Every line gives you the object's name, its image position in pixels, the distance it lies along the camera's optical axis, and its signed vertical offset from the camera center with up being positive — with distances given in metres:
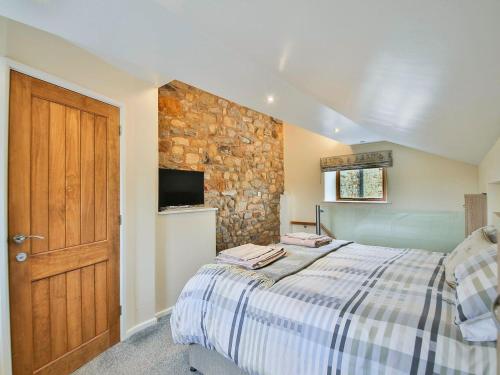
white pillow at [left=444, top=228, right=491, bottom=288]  1.49 -0.44
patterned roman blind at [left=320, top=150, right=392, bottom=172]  3.94 +0.47
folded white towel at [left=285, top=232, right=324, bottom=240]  2.70 -0.55
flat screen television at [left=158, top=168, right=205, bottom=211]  2.78 +0.02
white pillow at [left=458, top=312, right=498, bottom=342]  0.95 -0.58
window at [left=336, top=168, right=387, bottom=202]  4.09 +0.05
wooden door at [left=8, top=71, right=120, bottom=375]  1.53 -0.25
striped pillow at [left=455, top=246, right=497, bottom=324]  1.02 -0.46
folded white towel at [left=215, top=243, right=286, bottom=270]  1.92 -0.57
